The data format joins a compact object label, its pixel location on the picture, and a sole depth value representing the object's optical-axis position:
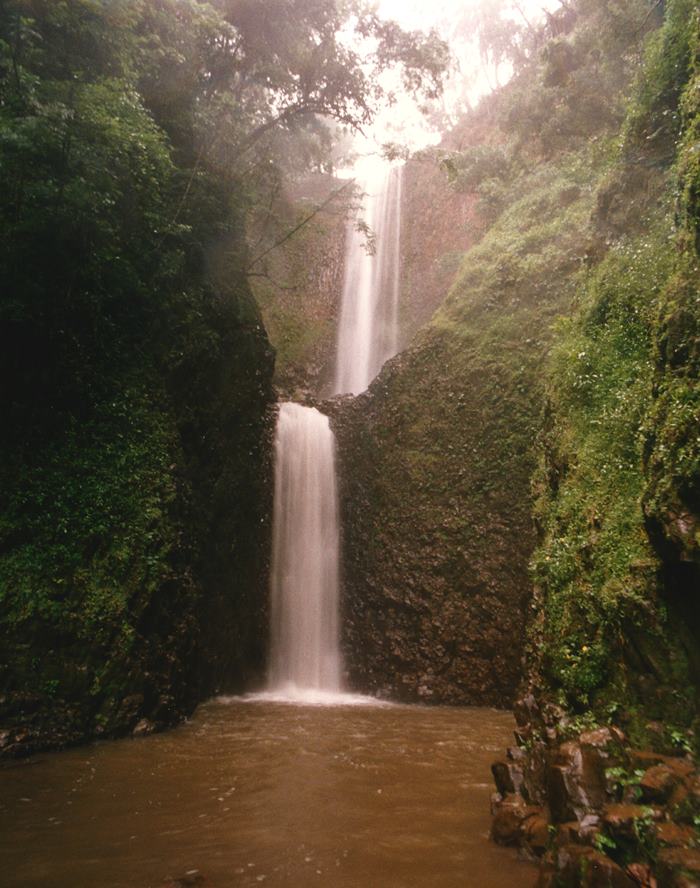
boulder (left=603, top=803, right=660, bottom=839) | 3.12
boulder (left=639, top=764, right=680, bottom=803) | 3.36
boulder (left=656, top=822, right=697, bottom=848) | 2.96
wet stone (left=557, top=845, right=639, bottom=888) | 2.84
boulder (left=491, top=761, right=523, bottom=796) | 4.34
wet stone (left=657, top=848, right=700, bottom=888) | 2.72
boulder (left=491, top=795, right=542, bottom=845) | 3.86
